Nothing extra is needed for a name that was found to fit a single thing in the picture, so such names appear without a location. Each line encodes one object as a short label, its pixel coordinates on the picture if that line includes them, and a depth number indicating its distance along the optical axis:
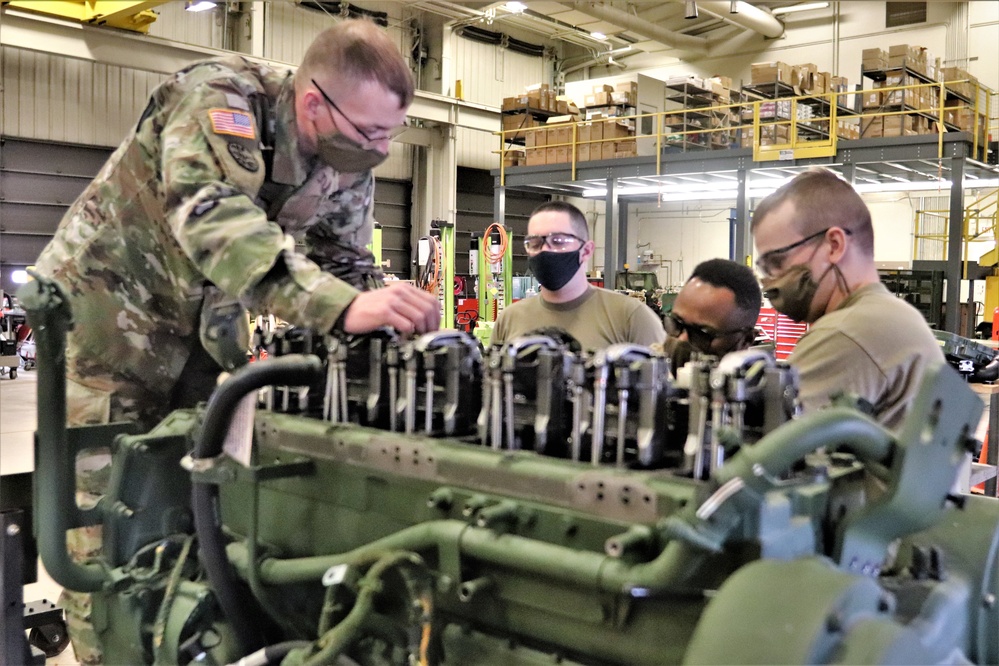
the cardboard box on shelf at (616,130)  13.34
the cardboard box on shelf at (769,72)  12.36
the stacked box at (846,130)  12.86
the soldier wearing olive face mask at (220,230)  1.72
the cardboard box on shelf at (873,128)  11.45
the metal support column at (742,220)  11.81
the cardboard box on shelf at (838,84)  13.36
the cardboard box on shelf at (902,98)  11.29
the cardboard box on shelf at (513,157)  15.19
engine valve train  1.06
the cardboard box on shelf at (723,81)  14.27
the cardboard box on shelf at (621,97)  13.67
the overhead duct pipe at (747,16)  14.13
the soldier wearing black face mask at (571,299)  3.24
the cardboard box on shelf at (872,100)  11.75
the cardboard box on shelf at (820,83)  13.33
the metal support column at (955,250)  10.20
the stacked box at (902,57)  11.46
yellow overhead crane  10.38
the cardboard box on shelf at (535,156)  14.12
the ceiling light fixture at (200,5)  11.27
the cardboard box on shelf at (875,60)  11.49
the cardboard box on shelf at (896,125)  11.22
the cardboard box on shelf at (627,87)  13.59
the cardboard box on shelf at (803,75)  12.91
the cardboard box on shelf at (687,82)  13.55
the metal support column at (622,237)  15.05
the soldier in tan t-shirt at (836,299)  1.83
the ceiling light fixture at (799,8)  16.19
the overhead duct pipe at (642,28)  15.23
